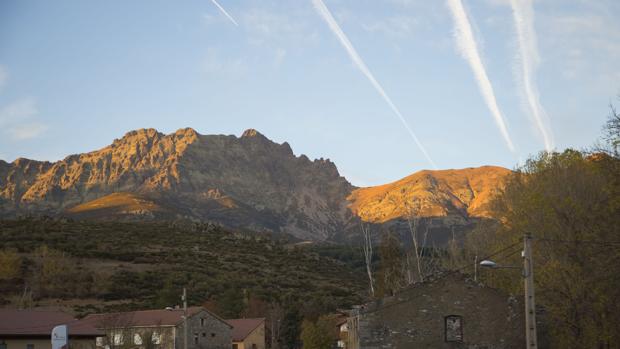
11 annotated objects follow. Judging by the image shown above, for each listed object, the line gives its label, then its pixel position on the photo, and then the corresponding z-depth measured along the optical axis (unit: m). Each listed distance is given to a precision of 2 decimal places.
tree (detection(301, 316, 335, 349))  68.19
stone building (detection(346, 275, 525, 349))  34.12
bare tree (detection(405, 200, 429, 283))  62.09
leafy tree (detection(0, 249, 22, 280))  86.27
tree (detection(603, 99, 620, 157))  29.64
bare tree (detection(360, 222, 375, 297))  67.69
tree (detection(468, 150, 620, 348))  30.45
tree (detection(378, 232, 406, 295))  67.45
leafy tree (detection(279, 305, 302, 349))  82.62
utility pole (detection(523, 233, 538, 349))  20.70
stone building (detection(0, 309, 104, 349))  43.72
